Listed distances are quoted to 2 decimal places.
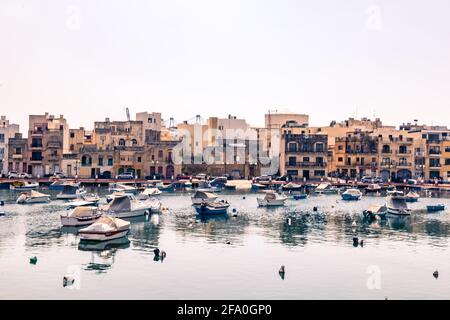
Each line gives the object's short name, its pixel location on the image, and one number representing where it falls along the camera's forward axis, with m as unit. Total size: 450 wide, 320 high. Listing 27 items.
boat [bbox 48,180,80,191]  126.69
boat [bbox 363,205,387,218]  81.81
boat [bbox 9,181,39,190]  122.85
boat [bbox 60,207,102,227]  67.44
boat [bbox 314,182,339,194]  127.88
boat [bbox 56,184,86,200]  105.62
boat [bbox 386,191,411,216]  83.62
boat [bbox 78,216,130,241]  56.81
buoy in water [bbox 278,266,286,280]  44.98
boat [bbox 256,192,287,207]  96.25
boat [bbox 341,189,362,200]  110.50
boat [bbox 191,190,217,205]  91.66
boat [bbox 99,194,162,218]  75.44
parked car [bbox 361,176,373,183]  141.88
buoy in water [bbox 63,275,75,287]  41.16
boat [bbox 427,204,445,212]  91.37
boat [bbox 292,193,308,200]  110.25
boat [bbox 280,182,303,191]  129.75
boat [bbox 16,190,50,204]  95.19
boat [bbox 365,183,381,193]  128.50
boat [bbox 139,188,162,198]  108.00
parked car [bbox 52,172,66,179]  140.71
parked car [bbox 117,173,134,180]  141.43
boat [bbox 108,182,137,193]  118.38
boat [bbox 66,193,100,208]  88.06
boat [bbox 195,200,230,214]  81.43
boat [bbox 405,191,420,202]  105.39
